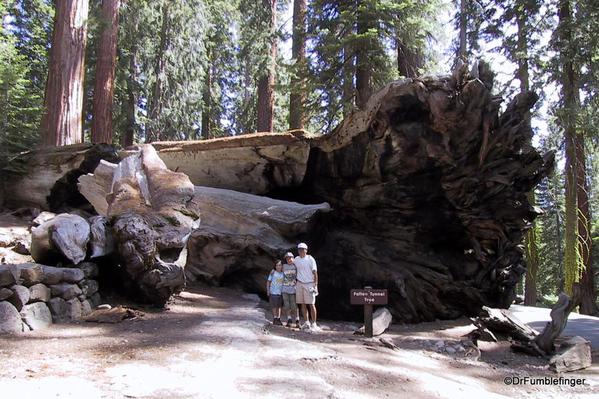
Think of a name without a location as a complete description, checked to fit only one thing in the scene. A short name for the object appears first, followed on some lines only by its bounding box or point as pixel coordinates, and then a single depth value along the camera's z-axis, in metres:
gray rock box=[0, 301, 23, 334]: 4.91
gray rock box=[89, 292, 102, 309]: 6.48
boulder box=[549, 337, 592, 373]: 7.57
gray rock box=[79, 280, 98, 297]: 6.31
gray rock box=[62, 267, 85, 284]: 5.93
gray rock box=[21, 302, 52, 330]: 5.20
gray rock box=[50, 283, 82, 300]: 5.78
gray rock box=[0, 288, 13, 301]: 4.96
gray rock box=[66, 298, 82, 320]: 5.88
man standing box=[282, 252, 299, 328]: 7.99
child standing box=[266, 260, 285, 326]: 7.99
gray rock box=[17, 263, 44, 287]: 5.29
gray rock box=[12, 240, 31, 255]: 8.80
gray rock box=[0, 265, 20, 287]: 4.98
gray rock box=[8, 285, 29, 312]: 5.09
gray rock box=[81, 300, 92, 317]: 6.13
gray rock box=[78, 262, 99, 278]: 6.48
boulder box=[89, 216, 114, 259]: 6.82
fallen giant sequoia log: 10.47
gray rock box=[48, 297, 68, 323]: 5.69
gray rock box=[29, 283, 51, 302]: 5.37
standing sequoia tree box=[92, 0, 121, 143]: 13.80
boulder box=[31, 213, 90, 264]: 6.21
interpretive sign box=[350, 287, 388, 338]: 7.78
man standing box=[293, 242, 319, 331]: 7.89
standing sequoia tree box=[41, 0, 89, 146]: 11.99
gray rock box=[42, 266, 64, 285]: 5.66
